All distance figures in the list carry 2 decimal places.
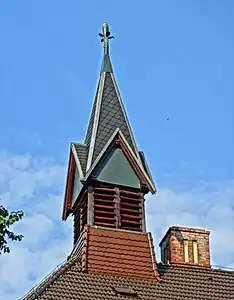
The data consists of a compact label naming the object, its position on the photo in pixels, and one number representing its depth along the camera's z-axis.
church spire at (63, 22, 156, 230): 30.55
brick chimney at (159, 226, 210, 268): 31.93
